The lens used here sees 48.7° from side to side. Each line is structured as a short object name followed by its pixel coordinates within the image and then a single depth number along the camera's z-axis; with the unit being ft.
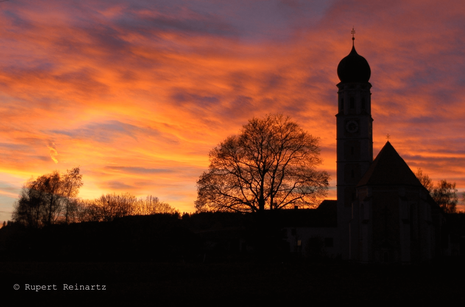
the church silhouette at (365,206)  164.96
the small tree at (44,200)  205.77
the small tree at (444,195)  297.33
